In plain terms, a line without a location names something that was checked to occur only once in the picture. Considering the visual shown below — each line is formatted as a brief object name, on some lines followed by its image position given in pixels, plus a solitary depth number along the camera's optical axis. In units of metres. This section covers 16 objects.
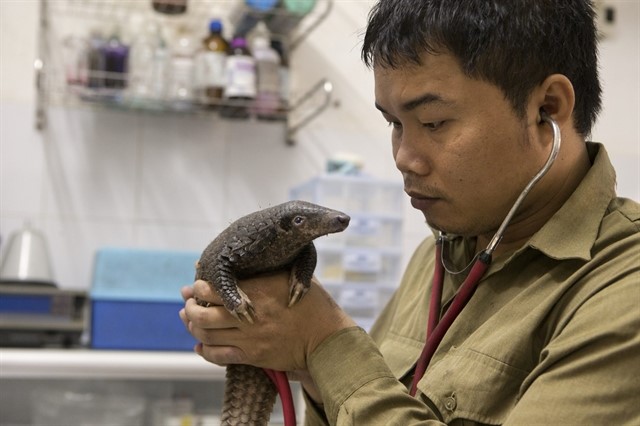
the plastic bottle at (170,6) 2.72
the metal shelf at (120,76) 2.69
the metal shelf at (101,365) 2.25
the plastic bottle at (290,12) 2.75
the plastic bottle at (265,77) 2.74
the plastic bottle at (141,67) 2.65
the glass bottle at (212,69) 2.68
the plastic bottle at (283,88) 2.81
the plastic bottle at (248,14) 2.71
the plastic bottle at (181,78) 2.68
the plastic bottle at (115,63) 2.62
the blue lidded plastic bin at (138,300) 2.47
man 0.98
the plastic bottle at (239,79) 2.63
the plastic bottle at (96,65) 2.62
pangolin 1.08
